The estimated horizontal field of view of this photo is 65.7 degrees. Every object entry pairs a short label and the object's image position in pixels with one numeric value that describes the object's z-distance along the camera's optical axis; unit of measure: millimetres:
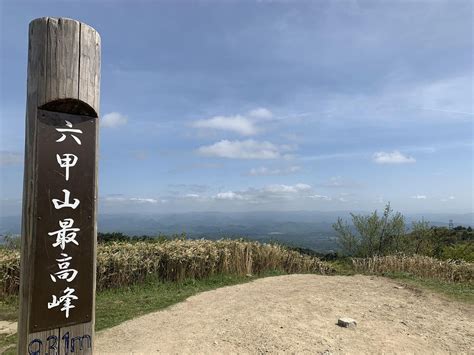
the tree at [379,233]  15586
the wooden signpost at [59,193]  2129
